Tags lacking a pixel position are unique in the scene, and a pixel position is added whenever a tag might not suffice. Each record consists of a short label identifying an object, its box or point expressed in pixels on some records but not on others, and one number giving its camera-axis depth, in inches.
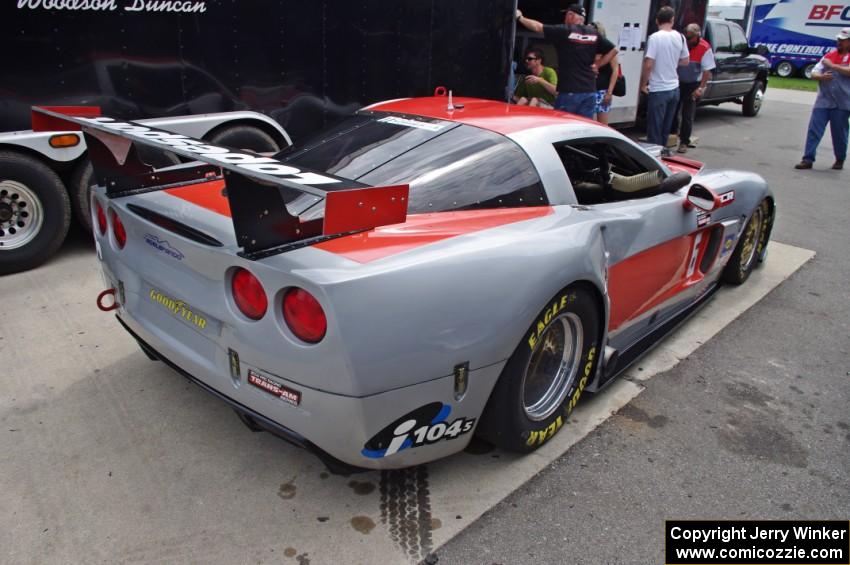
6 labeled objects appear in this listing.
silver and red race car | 78.7
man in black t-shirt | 275.6
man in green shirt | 282.8
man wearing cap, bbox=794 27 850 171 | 331.9
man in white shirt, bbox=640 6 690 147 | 316.8
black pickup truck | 484.7
